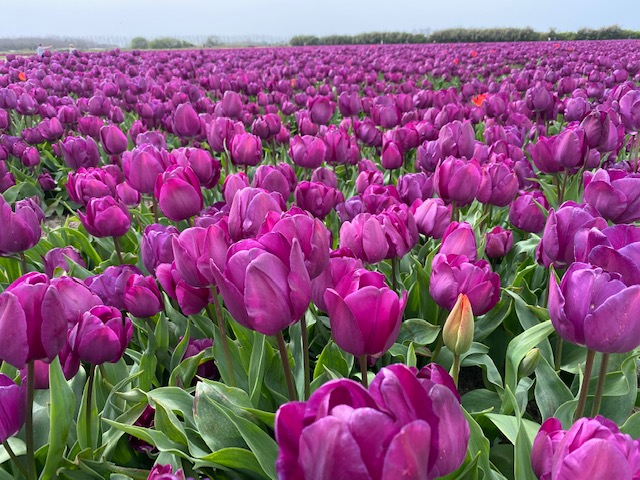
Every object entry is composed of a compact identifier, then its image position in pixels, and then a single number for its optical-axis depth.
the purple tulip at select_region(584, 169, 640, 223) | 0.62
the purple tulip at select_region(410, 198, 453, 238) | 0.68
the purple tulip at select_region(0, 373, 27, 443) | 0.40
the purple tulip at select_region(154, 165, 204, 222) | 0.64
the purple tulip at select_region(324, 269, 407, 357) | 0.38
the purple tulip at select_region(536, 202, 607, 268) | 0.51
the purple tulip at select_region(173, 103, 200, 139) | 1.12
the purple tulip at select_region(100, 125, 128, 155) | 1.13
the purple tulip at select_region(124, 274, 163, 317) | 0.57
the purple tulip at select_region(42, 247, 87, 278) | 0.76
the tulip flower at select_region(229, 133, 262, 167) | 0.94
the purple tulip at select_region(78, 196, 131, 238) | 0.70
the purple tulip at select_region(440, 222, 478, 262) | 0.56
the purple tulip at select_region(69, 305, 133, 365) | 0.47
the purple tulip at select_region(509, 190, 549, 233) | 0.77
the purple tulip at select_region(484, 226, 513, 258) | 0.76
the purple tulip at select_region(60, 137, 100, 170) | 1.17
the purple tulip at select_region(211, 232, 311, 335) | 0.37
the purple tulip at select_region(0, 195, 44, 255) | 0.62
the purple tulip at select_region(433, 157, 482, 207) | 0.72
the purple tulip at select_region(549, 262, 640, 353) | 0.37
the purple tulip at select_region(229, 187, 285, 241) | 0.51
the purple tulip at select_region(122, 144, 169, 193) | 0.77
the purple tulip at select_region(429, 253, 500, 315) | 0.51
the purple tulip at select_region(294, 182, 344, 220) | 0.74
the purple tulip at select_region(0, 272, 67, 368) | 0.38
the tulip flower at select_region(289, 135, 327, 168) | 0.96
